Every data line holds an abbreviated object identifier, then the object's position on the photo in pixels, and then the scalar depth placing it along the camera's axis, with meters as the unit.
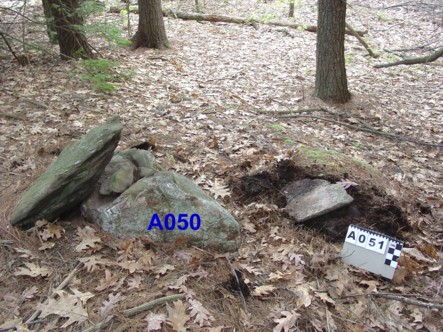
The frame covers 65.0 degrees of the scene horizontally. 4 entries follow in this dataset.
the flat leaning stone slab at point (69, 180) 3.20
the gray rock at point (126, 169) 3.56
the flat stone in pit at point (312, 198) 3.76
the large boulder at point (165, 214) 3.29
